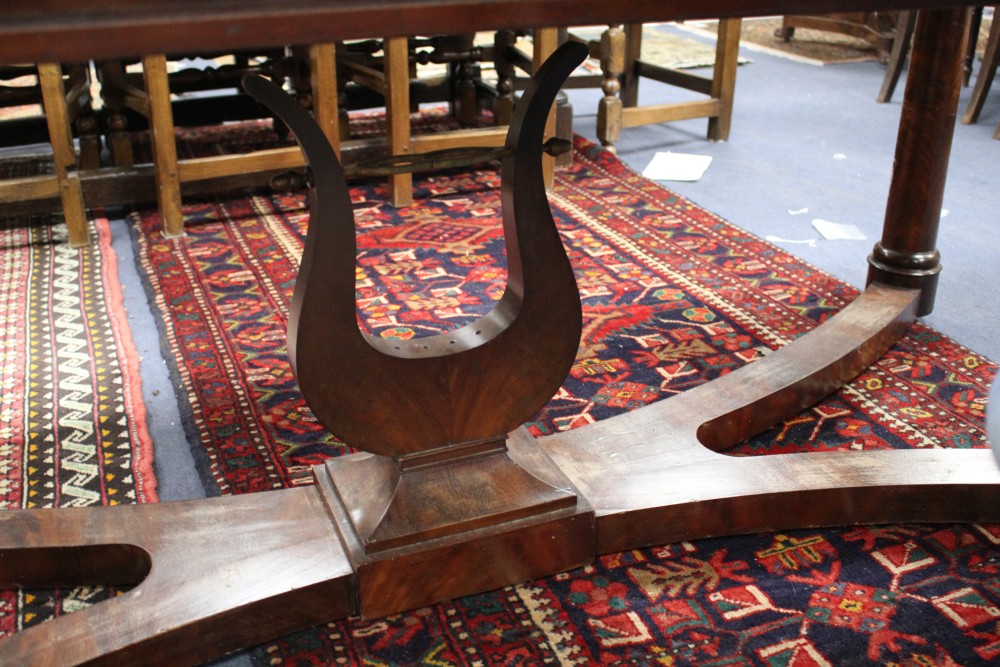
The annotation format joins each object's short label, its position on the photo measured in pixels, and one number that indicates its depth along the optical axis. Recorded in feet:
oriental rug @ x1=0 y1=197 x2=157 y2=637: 4.81
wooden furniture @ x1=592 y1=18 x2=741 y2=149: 10.19
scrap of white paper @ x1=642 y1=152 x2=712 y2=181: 9.97
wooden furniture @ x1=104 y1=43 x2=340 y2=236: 8.02
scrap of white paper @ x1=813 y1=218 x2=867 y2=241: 8.27
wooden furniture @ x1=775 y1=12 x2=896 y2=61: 15.96
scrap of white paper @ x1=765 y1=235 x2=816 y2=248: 8.14
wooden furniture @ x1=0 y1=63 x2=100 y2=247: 7.64
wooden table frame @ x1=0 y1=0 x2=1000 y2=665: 3.70
